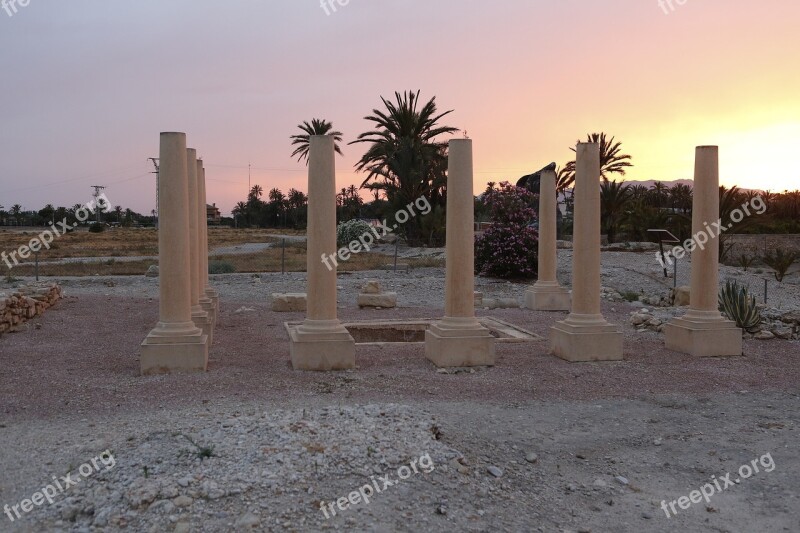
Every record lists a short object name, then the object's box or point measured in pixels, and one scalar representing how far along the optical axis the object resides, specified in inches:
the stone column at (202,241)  502.6
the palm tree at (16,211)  4264.3
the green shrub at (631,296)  709.9
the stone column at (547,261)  649.0
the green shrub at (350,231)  1565.0
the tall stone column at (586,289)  393.4
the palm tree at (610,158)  1640.0
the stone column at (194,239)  449.2
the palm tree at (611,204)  1379.2
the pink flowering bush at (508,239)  880.3
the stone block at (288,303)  613.6
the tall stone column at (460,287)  374.3
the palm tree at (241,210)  4159.2
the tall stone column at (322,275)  358.0
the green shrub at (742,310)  475.2
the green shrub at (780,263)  870.4
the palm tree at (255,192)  4365.7
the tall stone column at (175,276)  345.1
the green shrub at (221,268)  976.9
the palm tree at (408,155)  1509.6
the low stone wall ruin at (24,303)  470.9
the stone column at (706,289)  409.4
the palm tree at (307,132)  1701.6
